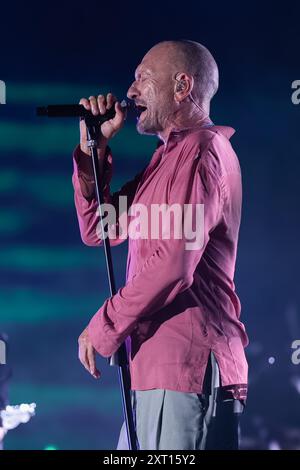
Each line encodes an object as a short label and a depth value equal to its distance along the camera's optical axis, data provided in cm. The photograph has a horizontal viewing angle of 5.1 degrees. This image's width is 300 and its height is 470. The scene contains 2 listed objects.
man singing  780
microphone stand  784
